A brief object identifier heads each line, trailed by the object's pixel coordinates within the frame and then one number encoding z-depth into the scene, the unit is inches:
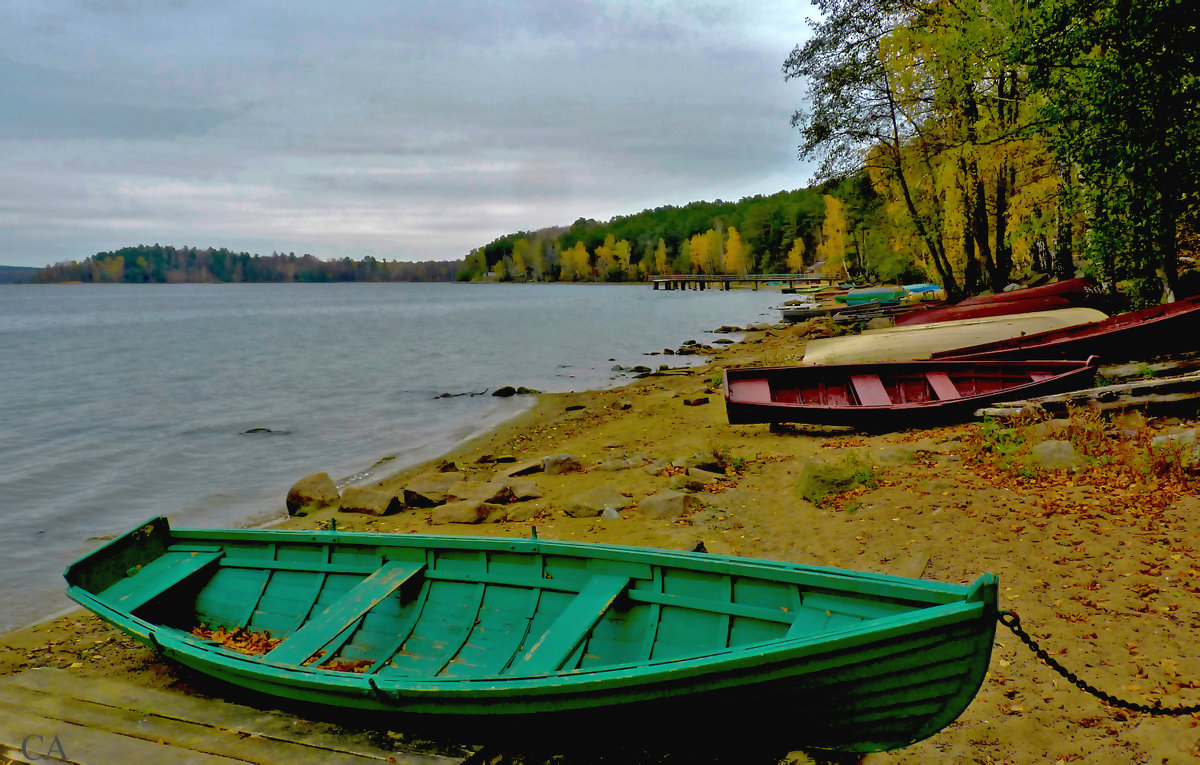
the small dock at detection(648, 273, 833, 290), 4153.8
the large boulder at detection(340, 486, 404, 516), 488.7
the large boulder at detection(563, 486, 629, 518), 432.1
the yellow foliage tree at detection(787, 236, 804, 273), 5049.2
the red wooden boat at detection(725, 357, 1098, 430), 490.0
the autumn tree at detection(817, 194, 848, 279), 3811.5
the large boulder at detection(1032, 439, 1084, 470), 351.9
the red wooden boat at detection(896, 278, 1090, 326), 888.9
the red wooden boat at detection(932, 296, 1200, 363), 542.3
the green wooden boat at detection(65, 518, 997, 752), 156.9
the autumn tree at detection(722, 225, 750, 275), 5753.0
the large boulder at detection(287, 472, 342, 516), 521.6
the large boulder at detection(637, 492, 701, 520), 407.5
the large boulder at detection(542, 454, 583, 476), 543.8
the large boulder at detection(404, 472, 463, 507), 492.4
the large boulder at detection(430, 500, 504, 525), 446.0
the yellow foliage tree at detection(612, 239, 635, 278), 7760.8
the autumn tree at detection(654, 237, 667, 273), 6948.8
